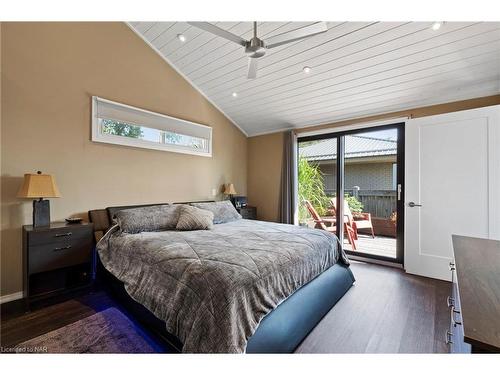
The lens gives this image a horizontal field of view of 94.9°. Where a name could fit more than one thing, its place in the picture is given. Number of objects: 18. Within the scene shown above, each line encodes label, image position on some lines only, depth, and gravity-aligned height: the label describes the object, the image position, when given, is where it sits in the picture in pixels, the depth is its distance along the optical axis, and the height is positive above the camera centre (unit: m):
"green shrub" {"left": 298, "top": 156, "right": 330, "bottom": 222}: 4.41 +0.00
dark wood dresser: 0.66 -0.41
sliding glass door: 3.60 +0.02
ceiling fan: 1.78 +1.25
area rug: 1.62 -1.14
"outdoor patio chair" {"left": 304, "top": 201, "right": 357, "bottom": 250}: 4.04 -0.65
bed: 1.31 -0.69
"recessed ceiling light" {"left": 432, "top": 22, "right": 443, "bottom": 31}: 2.14 +1.54
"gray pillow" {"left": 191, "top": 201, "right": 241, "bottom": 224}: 3.44 -0.35
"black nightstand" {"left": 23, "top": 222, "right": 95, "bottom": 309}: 2.24 -0.74
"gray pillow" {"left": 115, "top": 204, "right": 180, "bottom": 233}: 2.62 -0.37
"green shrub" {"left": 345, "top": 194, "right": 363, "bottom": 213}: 4.06 -0.26
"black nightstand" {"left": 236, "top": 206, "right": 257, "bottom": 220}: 4.52 -0.47
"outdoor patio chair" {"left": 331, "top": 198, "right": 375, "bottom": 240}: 4.08 -0.55
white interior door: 2.60 +0.07
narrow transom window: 3.03 +0.90
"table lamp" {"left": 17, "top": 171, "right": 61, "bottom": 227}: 2.26 -0.05
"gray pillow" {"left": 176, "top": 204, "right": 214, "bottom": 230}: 2.84 -0.39
